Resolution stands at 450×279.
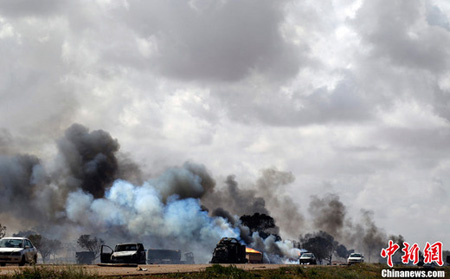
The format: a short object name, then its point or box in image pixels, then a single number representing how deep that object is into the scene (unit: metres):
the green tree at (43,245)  172.25
